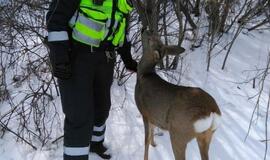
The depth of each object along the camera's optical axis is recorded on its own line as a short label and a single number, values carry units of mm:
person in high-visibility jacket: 3699
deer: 3744
